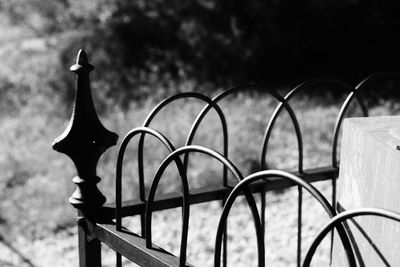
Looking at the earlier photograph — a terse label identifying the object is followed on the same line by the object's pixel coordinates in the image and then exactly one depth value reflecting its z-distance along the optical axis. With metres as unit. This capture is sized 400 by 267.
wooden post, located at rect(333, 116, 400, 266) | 1.40
